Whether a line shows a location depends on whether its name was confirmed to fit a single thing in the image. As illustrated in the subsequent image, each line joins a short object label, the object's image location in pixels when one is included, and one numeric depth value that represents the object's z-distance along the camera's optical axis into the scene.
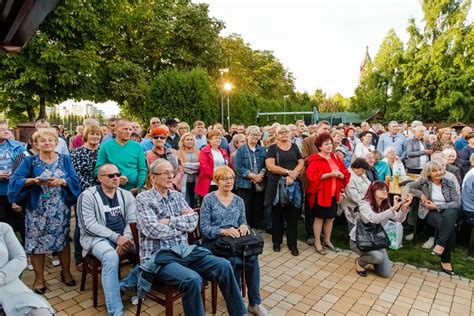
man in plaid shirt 2.82
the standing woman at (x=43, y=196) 3.56
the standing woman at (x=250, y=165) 5.29
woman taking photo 4.16
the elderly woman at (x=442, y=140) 7.44
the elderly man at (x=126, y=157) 4.15
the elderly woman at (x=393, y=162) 6.17
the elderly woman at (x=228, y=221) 3.33
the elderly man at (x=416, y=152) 7.13
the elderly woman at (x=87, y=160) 4.34
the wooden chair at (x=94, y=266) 3.38
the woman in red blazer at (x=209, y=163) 5.30
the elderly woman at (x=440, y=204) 4.54
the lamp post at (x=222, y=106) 21.13
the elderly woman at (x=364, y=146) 6.67
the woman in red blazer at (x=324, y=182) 4.86
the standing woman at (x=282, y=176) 4.95
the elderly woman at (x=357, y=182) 5.01
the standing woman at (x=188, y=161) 5.44
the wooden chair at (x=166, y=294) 2.82
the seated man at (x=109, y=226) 3.08
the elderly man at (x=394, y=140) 7.93
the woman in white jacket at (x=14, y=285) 2.41
